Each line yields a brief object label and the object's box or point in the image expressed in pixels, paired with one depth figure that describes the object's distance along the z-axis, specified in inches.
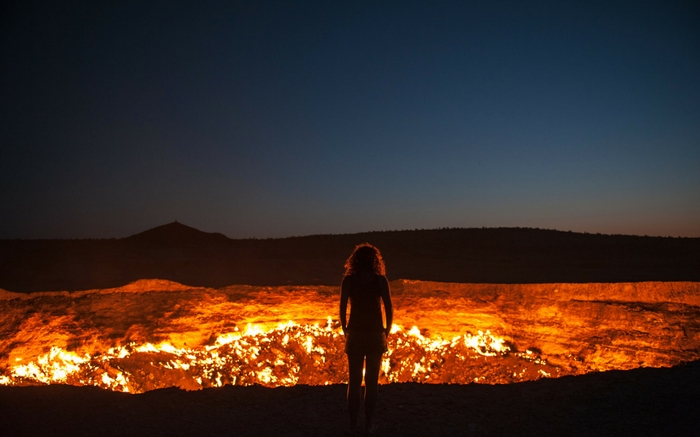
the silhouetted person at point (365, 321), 137.7
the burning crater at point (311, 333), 301.1
